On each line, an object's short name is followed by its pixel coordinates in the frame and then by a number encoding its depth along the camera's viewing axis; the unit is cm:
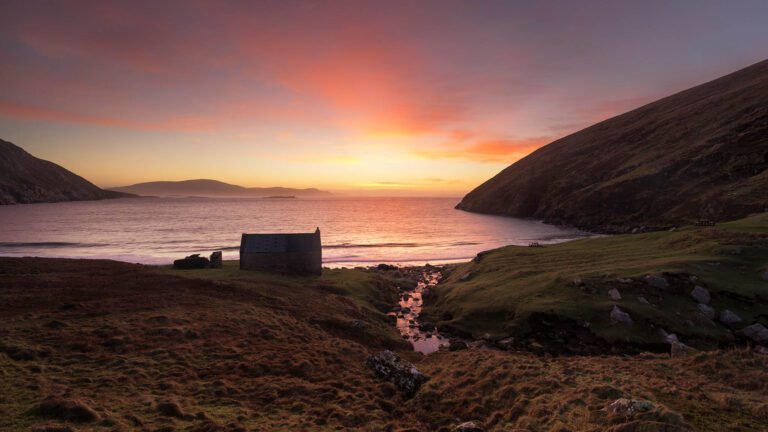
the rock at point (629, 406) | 1324
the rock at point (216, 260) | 5610
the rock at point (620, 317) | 2991
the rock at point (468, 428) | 1490
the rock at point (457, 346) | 3036
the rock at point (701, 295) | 3095
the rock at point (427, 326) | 3718
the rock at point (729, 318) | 2883
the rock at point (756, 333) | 2693
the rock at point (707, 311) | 2970
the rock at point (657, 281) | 3269
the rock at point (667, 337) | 2749
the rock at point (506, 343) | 3048
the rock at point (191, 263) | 5472
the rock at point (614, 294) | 3238
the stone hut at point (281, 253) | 5209
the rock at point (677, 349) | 2399
